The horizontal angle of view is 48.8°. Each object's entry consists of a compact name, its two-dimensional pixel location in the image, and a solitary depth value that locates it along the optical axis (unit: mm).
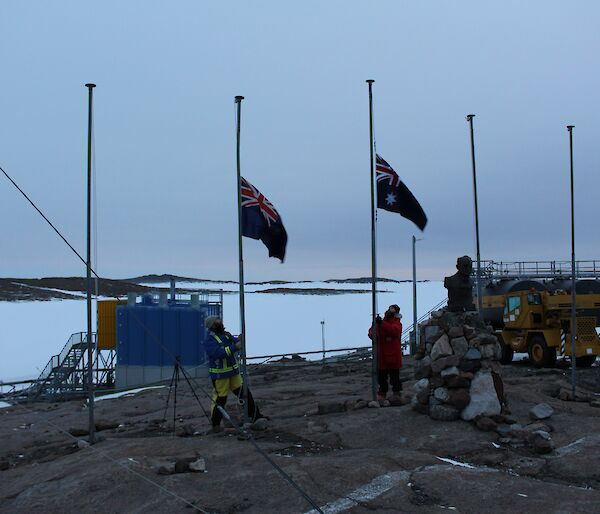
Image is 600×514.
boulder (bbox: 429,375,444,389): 11250
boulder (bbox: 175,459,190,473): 8500
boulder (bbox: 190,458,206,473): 8516
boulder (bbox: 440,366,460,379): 11086
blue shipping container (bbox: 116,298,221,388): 24672
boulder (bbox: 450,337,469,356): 11195
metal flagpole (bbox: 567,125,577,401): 13258
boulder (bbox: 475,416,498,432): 10469
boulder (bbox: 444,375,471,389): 10984
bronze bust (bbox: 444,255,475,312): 11883
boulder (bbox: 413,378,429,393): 11422
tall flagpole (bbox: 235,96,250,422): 10742
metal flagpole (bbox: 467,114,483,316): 14297
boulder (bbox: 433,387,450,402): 11094
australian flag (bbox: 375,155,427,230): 12359
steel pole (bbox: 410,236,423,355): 28522
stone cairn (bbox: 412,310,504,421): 10922
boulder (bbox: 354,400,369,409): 12352
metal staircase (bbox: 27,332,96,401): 21984
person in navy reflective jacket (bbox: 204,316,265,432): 10867
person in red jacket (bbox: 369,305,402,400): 12859
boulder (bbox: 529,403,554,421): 11315
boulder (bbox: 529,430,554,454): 9523
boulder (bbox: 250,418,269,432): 11135
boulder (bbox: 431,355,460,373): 11145
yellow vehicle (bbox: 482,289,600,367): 20109
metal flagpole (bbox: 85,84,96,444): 10414
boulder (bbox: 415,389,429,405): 11430
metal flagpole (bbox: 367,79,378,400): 12055
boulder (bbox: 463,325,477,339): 11260
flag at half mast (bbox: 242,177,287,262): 11234
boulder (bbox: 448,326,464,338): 11336
